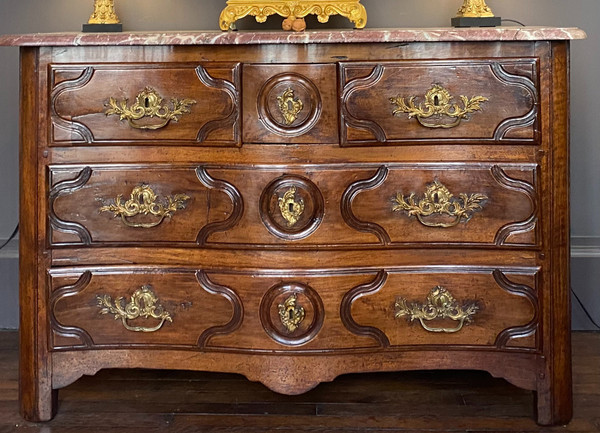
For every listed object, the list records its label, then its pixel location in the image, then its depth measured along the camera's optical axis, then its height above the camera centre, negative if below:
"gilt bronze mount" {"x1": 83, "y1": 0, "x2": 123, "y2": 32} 2.28 +0.56
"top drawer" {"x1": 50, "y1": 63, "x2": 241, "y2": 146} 1.81 +0.23
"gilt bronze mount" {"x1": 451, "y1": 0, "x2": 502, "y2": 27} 2.08 +0.51
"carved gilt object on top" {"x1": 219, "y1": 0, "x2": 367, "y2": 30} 2.11 +0.53
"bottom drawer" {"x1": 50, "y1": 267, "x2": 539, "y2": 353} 1.84 -0.25
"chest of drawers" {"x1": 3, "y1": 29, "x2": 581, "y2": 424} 1.79 -0.01
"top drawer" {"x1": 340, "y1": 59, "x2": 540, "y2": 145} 1.79 +0.23
